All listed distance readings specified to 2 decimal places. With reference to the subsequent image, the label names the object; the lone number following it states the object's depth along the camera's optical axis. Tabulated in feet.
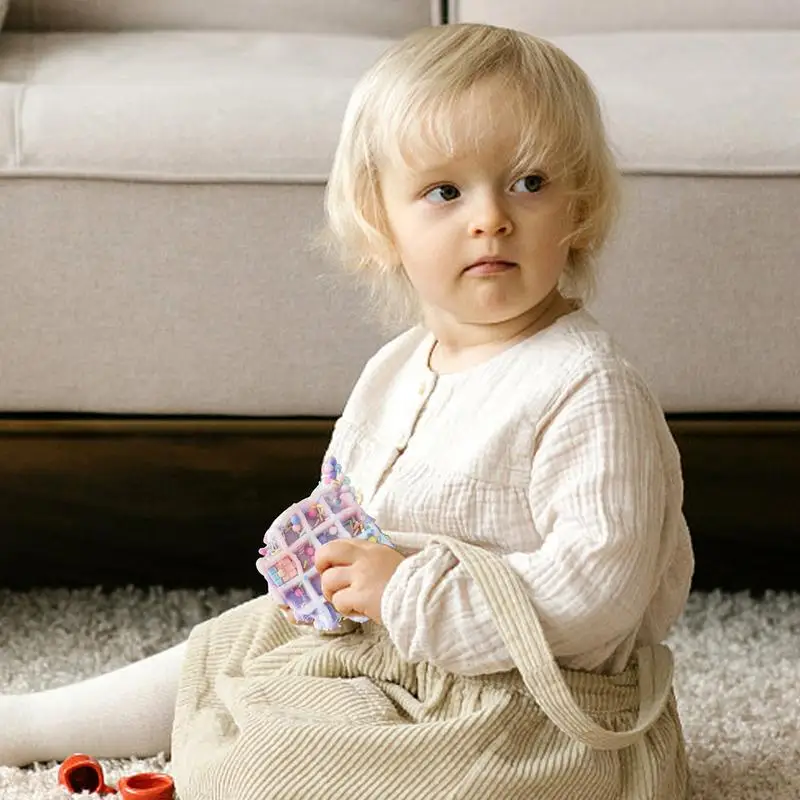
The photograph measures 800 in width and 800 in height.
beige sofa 7.22
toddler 5.97
